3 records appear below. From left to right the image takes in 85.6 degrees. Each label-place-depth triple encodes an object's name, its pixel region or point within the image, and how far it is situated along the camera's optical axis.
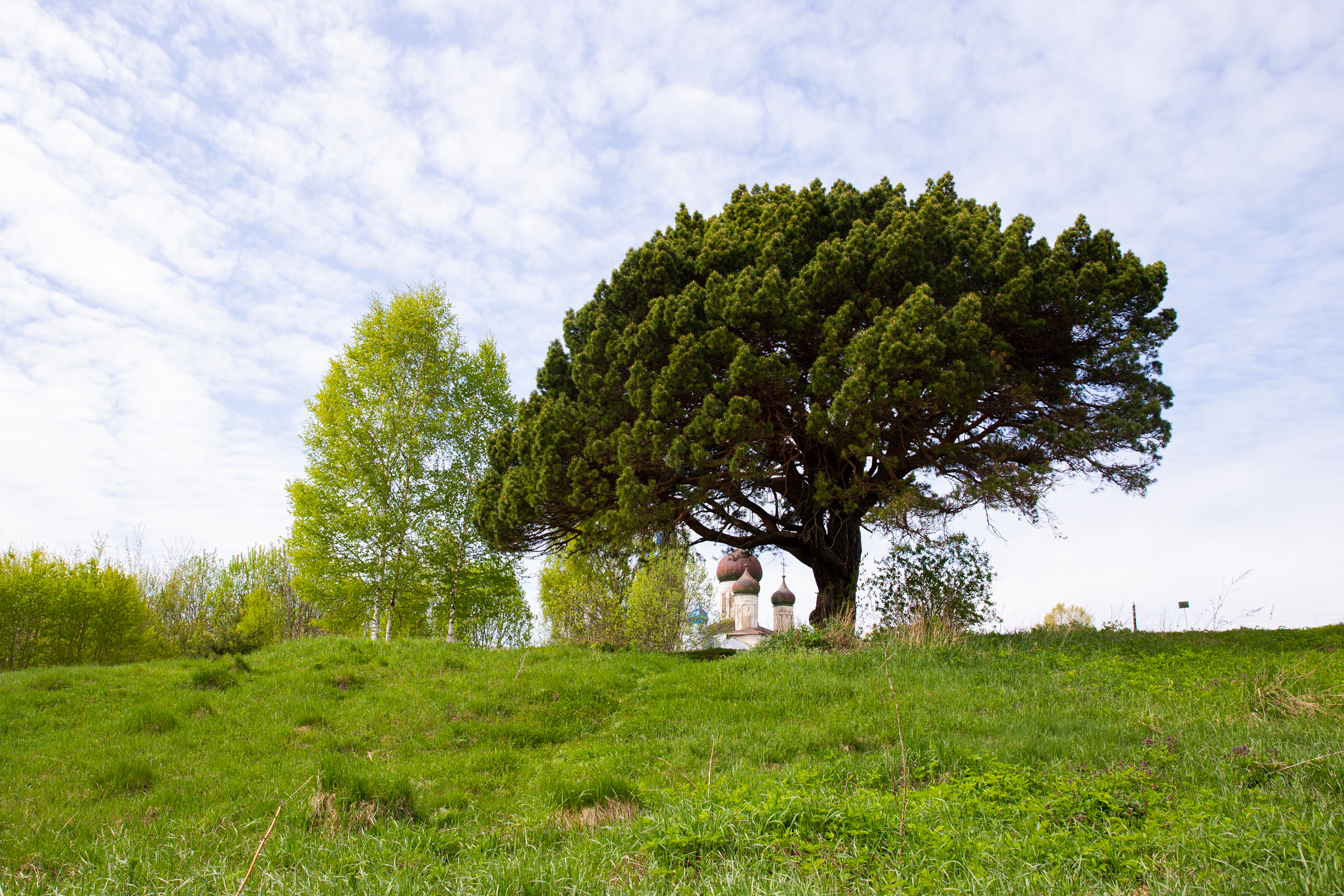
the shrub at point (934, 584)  12.41
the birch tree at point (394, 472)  17.11
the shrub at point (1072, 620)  12.62
